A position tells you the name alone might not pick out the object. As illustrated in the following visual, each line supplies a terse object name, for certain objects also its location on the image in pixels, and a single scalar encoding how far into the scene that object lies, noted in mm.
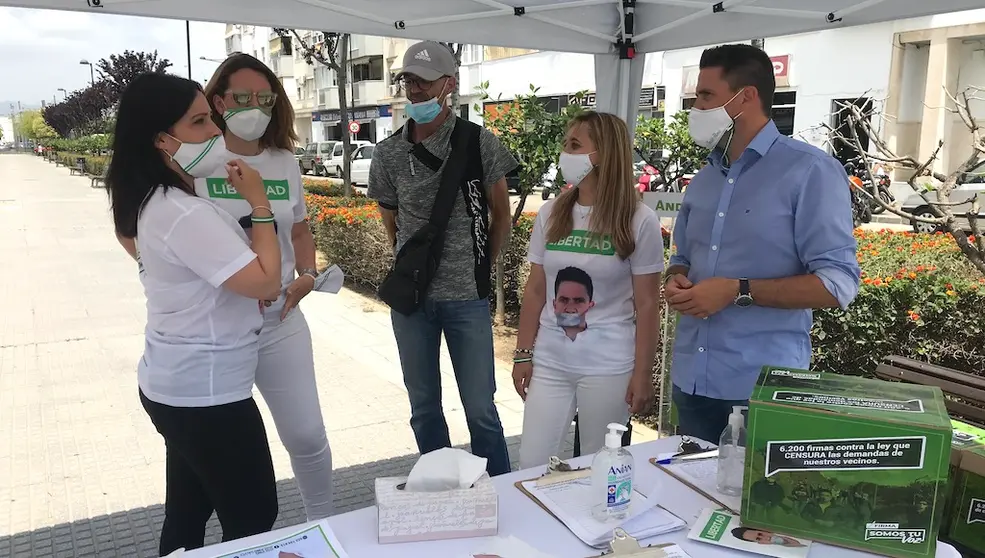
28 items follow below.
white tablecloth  1385
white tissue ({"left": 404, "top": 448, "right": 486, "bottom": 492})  1447
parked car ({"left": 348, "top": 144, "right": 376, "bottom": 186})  25328
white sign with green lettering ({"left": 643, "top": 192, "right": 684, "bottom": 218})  2973
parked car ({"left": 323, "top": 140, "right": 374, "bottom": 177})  28825
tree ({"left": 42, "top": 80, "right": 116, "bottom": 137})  40247
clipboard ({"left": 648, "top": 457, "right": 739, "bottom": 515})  1580
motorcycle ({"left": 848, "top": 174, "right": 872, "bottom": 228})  7311
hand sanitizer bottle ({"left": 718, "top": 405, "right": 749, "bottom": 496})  1601
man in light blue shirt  1833
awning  2760
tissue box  1414
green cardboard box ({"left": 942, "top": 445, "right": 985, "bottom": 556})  1715
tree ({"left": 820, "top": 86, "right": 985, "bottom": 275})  3867
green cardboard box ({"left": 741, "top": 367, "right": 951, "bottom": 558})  1287
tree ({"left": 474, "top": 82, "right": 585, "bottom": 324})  5750
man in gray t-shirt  2666
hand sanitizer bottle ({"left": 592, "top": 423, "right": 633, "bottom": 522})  1466
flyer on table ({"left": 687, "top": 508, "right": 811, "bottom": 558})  1372
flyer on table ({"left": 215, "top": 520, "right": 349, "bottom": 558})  1369
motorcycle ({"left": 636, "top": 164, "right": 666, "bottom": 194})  10477
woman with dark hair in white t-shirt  1684
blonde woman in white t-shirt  2293
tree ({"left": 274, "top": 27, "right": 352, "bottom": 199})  12044
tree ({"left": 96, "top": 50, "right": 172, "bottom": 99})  35719
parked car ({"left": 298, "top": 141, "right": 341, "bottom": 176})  29875
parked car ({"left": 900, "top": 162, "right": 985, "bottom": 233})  11461
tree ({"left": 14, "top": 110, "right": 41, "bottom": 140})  99550
